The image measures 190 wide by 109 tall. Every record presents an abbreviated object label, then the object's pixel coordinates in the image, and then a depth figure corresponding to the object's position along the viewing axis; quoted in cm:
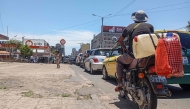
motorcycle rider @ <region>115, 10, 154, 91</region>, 447
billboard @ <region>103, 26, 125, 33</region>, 11119
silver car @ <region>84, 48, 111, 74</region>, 1288
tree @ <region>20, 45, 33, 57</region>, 5696
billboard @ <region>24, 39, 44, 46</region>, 6581
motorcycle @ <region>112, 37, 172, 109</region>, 377
